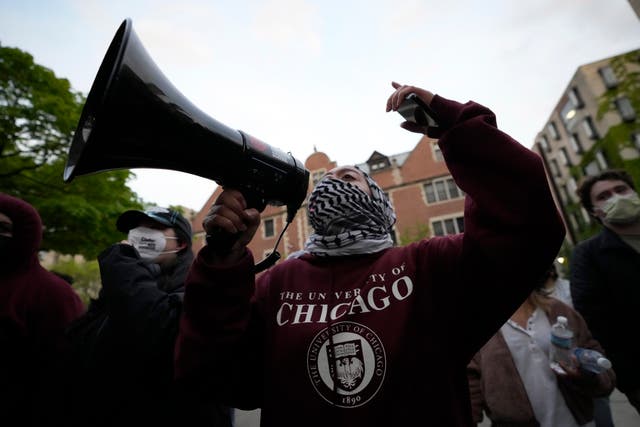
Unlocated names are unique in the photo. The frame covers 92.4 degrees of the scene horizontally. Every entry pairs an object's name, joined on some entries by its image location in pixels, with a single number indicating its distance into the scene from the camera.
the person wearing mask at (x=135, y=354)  1.50
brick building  18.72
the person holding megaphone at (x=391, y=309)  1.01
